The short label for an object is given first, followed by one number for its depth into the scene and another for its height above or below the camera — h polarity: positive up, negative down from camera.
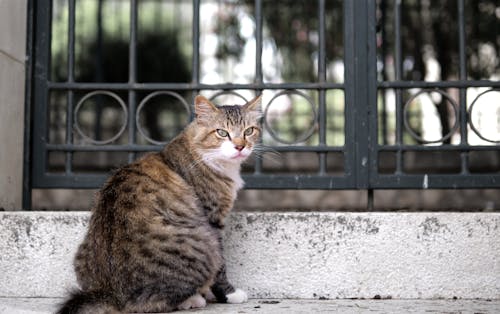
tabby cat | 2.60 -0.24
